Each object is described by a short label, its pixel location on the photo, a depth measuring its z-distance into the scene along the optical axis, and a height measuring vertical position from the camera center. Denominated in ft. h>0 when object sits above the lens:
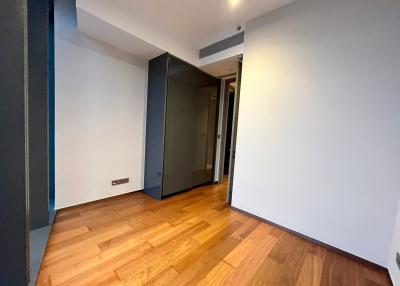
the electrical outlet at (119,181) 8.08 -2.76
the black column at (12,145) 1.86 -0.29
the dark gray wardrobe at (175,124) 8.00 +0.42
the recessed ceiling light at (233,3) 5.79 +4.85
